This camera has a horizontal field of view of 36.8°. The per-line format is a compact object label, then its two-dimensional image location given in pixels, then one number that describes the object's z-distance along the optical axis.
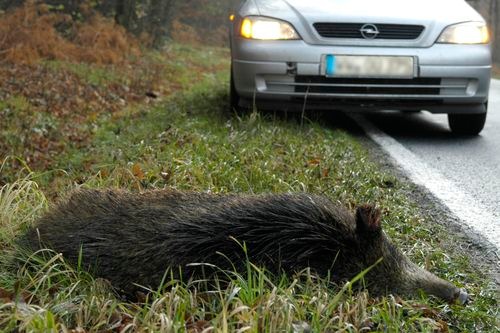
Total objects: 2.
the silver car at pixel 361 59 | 6.91
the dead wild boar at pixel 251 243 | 3.01
